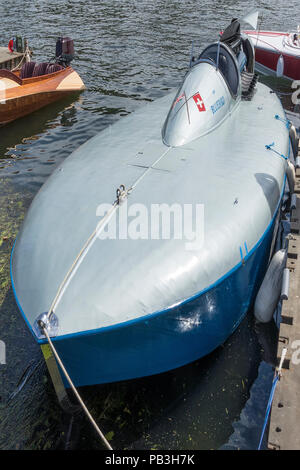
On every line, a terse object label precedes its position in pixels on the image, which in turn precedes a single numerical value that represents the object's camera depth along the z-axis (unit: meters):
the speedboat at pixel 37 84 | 12.45
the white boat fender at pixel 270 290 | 6.19
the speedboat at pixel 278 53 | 15.02
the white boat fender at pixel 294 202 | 7.41
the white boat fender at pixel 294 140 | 9.09
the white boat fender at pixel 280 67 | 15.05
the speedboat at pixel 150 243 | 4.37
